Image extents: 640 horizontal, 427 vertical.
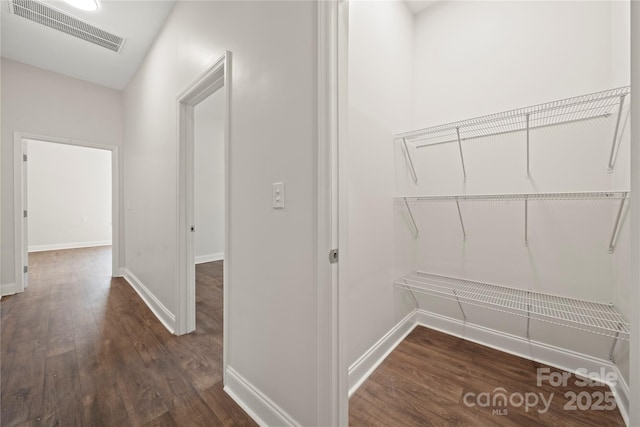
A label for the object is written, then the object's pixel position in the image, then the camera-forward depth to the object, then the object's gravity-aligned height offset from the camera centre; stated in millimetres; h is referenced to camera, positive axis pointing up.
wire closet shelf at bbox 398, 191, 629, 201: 1385 +103
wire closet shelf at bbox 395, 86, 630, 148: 1455 +633
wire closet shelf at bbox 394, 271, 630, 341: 1380 -585
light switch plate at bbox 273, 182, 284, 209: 1170 +85
